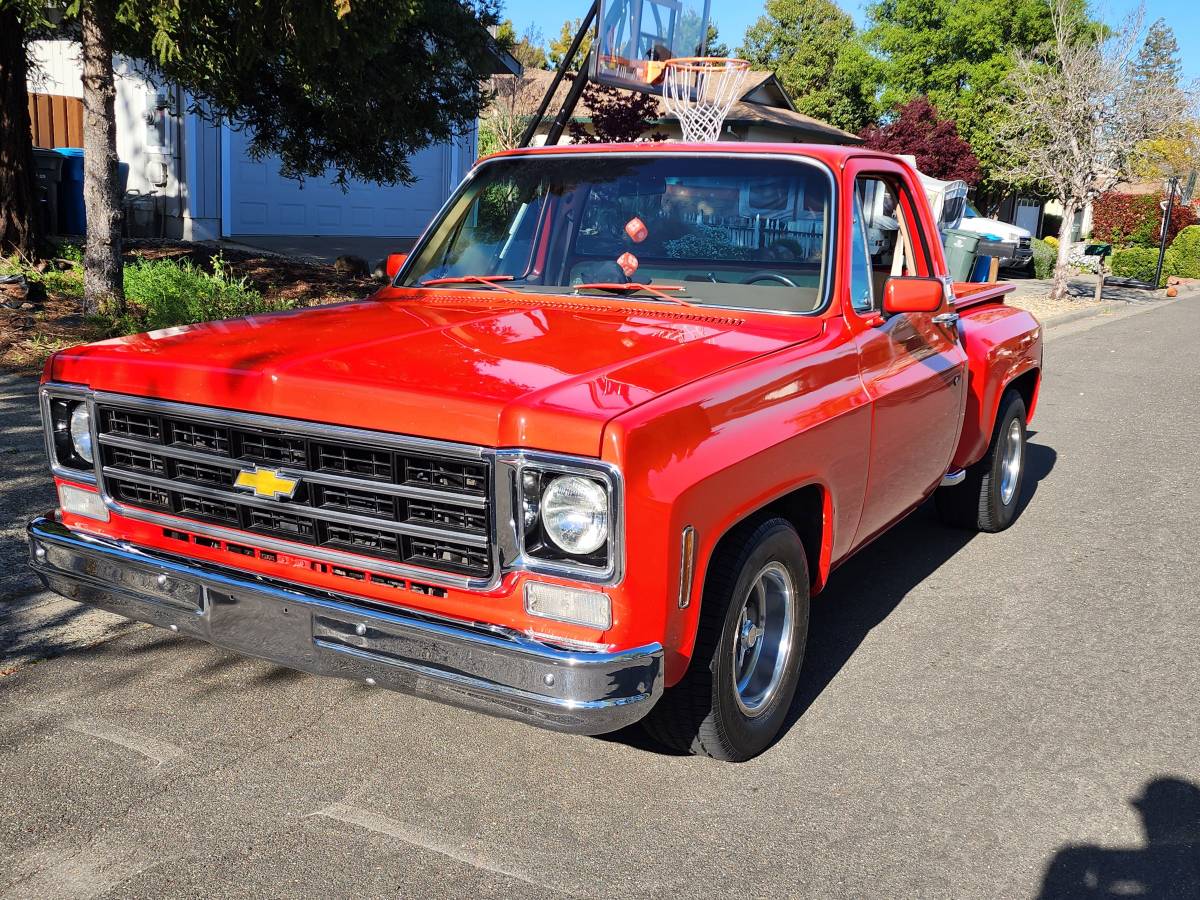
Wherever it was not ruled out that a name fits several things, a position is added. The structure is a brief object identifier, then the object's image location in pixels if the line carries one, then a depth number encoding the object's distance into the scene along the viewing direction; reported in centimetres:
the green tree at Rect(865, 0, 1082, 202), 4212
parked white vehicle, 2962
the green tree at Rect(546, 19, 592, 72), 5978
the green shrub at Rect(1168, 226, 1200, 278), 3756
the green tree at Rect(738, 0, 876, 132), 4569
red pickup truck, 289
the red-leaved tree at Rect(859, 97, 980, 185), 3491
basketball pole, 1235
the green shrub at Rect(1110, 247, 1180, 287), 3291
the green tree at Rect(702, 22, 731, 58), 5147
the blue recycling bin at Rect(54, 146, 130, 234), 1622
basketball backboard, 1425
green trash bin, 1494
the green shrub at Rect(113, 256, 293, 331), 955
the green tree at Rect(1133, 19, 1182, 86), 2283
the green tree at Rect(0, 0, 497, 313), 905
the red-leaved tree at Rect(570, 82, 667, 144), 1881
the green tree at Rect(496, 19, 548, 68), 5391
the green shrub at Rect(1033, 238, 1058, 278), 3048
